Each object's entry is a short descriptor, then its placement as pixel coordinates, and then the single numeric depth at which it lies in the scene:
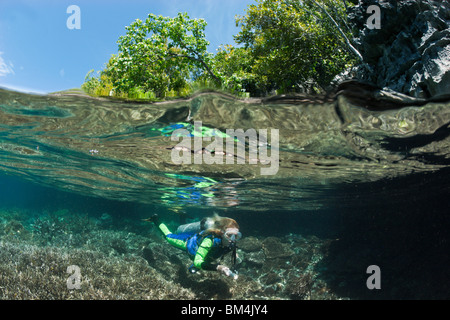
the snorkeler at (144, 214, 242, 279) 9.49
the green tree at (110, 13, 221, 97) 19.81
